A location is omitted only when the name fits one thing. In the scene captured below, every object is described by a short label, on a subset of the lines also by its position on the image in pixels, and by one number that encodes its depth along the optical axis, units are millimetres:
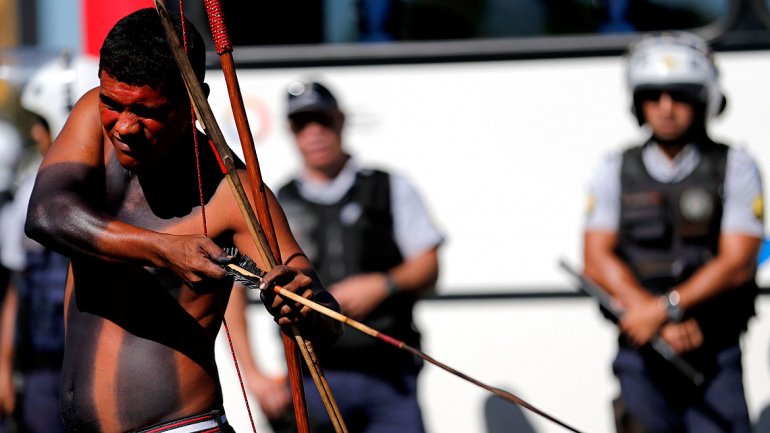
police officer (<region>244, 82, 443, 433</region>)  9758
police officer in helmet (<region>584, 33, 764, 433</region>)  9430
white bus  10664
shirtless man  5734
